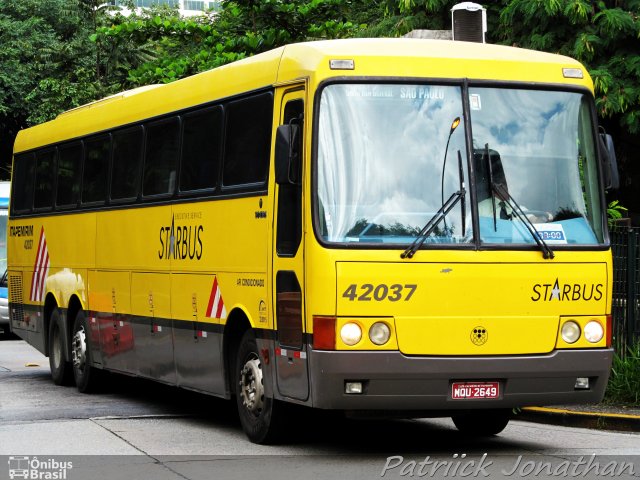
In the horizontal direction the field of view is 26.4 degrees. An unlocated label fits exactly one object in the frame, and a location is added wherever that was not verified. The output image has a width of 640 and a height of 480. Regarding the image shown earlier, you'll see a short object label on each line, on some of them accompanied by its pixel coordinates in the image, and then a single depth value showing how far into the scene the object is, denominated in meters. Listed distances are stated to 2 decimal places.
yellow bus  10.27
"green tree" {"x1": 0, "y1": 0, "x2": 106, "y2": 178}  49.16
